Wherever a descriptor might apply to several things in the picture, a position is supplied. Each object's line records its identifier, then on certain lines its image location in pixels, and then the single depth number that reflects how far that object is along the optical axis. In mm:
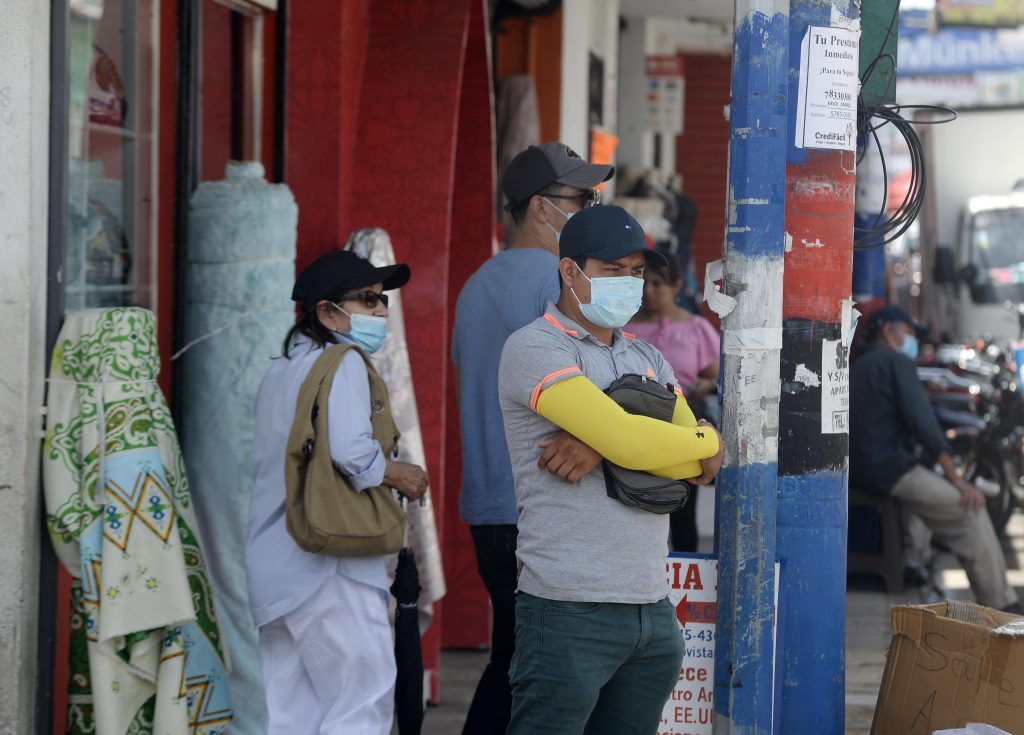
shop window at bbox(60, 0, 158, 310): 9383
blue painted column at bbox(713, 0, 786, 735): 7437
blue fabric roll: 10164
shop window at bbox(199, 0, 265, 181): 11133
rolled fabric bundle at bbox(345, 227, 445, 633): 11391
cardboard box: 7531
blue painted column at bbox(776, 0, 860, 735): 7828
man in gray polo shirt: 6703
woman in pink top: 14875
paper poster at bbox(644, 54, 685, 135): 31500
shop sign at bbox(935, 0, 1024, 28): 42531
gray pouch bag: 6777
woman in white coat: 8437
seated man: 16156
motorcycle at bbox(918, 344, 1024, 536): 21187
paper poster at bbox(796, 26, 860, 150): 7770
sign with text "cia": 7750
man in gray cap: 8641
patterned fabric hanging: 7992
